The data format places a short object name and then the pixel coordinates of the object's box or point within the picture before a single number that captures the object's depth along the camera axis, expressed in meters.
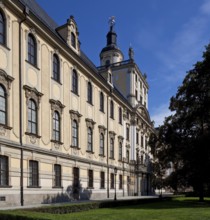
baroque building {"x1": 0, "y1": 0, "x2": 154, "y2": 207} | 19.83
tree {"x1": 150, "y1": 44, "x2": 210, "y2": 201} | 28.11
